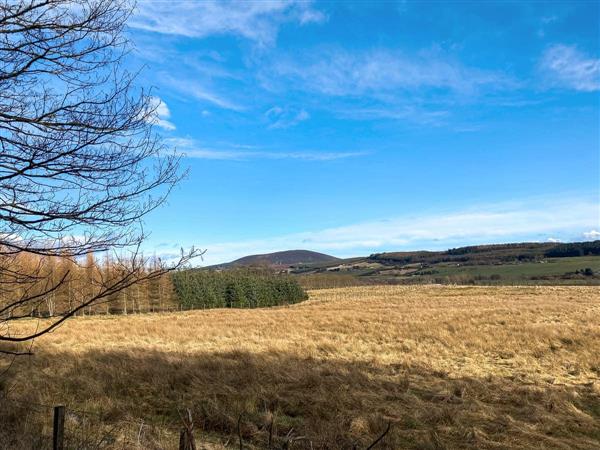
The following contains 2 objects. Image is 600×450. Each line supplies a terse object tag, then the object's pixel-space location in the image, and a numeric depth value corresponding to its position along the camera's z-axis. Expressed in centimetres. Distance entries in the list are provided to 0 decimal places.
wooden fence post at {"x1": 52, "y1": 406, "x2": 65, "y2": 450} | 442
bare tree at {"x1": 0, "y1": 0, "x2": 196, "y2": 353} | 365
